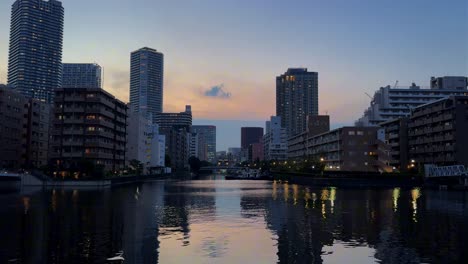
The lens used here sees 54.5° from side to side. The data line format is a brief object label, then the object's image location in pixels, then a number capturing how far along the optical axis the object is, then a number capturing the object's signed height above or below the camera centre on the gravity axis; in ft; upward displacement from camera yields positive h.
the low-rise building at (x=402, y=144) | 633.20 +33.00
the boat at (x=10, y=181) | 418.51 -14.83
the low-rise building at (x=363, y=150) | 606.34 +23.61
